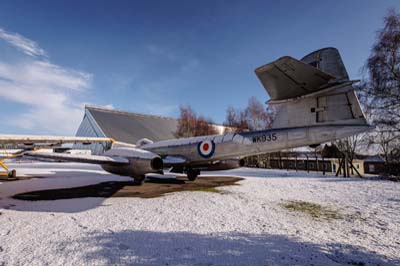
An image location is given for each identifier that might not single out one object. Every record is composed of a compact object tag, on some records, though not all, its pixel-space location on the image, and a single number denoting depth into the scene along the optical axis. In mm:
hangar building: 41469
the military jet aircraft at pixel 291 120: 5801
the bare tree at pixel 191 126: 35688
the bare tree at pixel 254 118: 32759
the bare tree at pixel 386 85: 13828
